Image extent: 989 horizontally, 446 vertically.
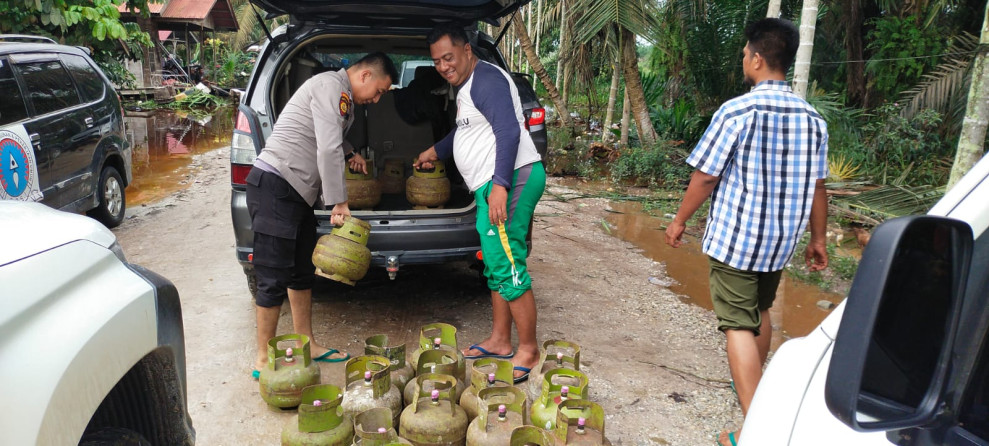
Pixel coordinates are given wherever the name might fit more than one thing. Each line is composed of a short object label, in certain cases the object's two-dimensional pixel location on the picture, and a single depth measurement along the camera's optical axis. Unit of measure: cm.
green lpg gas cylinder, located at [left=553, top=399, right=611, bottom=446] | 246
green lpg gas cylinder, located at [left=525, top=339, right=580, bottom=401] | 314
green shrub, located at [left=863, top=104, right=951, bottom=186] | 713
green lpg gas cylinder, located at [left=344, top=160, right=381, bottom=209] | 435
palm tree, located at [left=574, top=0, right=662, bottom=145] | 825
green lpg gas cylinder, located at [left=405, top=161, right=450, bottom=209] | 431
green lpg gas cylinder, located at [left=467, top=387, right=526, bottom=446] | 261
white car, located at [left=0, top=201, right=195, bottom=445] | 134
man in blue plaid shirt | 267
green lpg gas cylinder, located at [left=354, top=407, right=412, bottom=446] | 252
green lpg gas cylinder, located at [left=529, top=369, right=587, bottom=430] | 277
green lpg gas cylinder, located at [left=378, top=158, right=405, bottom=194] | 496
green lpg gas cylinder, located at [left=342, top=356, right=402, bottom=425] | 290
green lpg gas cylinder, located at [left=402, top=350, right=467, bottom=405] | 306
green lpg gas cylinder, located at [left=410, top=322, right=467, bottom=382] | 322
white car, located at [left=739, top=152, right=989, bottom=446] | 93
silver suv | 367
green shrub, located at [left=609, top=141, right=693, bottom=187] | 882
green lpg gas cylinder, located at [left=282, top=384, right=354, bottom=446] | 263
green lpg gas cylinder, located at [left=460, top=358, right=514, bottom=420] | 291
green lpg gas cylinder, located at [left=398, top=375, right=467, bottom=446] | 272
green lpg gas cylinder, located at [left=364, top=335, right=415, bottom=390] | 319
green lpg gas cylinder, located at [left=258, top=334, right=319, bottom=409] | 310
